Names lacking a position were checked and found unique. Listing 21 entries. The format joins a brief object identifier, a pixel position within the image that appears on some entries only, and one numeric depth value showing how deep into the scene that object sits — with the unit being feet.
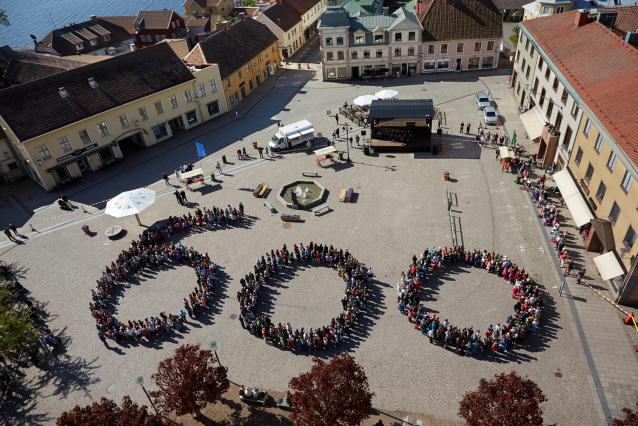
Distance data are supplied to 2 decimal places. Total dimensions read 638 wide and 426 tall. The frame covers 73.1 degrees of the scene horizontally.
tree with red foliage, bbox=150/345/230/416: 69.31
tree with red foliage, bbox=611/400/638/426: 54.24
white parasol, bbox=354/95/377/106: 175.73
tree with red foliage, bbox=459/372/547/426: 56.03
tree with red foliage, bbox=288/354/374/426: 62.23
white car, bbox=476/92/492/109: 175.44
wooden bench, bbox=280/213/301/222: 124.99
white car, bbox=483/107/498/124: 164.45
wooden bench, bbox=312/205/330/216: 126.93
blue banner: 149.28
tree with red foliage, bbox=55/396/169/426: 60.90
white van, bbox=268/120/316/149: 159.63
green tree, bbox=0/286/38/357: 84.58
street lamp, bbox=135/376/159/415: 72.86
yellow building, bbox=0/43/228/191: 145.69
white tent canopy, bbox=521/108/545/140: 144.97
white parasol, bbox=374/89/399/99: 177.47
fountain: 130.62
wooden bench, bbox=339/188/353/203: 131.03
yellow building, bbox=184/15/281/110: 194.39
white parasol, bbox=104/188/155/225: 120.16
